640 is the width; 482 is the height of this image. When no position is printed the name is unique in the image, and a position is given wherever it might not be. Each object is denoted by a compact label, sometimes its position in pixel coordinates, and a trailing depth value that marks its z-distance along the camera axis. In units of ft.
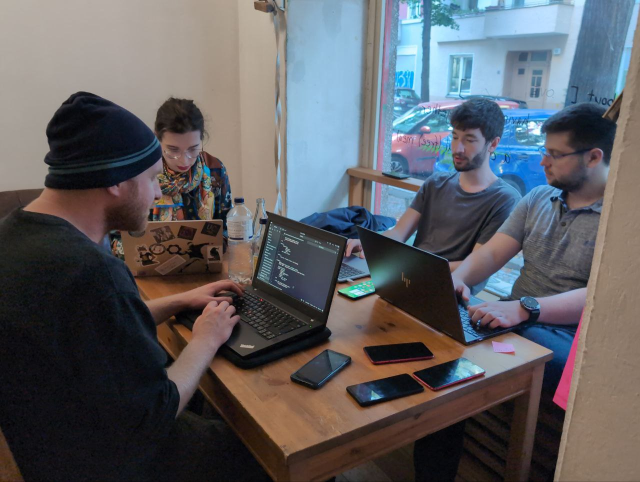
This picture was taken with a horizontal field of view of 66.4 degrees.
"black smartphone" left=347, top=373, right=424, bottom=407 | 3.20
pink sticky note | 3.92
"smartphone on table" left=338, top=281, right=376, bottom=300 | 4.87
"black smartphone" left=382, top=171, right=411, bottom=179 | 8.43
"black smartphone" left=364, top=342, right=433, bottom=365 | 3.70
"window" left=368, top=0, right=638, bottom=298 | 5.98
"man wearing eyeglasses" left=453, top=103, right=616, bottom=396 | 4.62
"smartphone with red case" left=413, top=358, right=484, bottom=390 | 3.42
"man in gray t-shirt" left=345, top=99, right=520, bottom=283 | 6.41
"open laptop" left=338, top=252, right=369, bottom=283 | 5.35
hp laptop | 3.86
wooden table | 2.95
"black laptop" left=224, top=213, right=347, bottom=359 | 3.86
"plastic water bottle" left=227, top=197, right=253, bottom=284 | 5.48
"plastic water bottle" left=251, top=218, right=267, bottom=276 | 5.61
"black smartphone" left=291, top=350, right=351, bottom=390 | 3.37
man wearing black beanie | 2.90
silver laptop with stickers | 5.10
